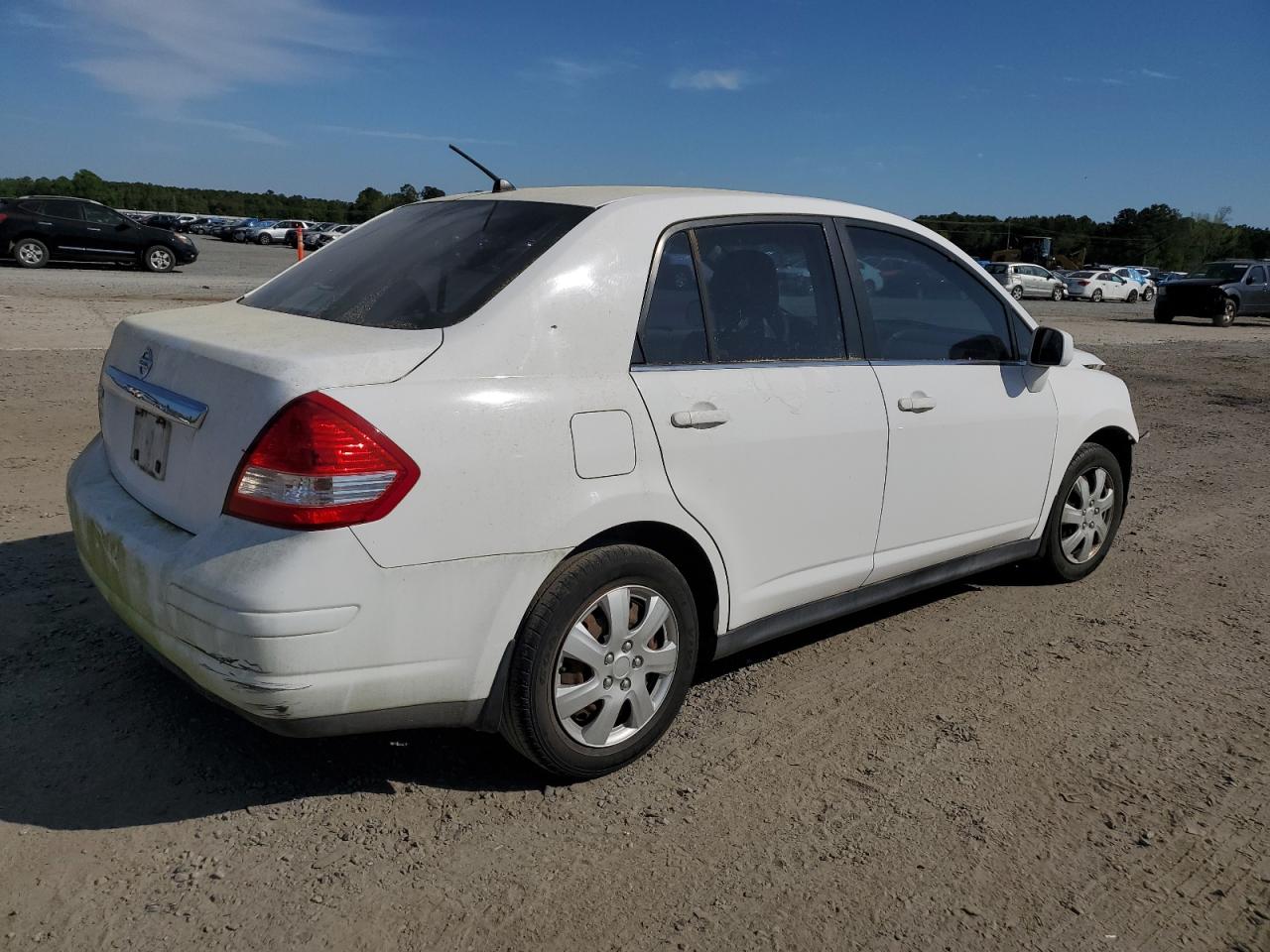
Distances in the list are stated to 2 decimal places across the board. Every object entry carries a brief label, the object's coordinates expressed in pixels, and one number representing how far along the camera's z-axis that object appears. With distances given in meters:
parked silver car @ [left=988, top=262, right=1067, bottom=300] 38.28
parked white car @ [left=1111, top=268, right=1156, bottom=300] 44.09
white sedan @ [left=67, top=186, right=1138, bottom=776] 2.59
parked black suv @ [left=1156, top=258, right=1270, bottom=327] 26.58
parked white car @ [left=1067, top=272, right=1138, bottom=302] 41.91
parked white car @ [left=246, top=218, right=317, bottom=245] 57.02
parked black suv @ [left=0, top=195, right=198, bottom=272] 24.33
